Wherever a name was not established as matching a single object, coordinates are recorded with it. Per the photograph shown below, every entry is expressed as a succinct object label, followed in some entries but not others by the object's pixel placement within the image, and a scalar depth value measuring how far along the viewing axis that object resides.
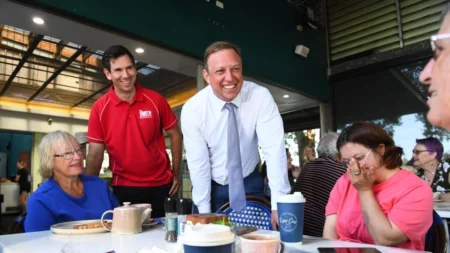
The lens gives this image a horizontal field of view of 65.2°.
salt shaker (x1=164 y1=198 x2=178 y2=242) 1.16
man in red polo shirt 2.22
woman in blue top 1.52
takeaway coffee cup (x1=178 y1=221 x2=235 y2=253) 0.67
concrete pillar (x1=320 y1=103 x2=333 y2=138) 5.91
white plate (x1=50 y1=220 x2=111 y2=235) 1.29
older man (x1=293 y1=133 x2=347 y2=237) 1.98
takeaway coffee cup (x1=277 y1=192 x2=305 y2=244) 1.06
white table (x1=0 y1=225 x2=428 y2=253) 1.06
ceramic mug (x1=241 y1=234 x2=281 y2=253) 0.86
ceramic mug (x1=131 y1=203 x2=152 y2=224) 1.43
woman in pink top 1.23
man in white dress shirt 1.78
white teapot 1.31
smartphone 0.94
